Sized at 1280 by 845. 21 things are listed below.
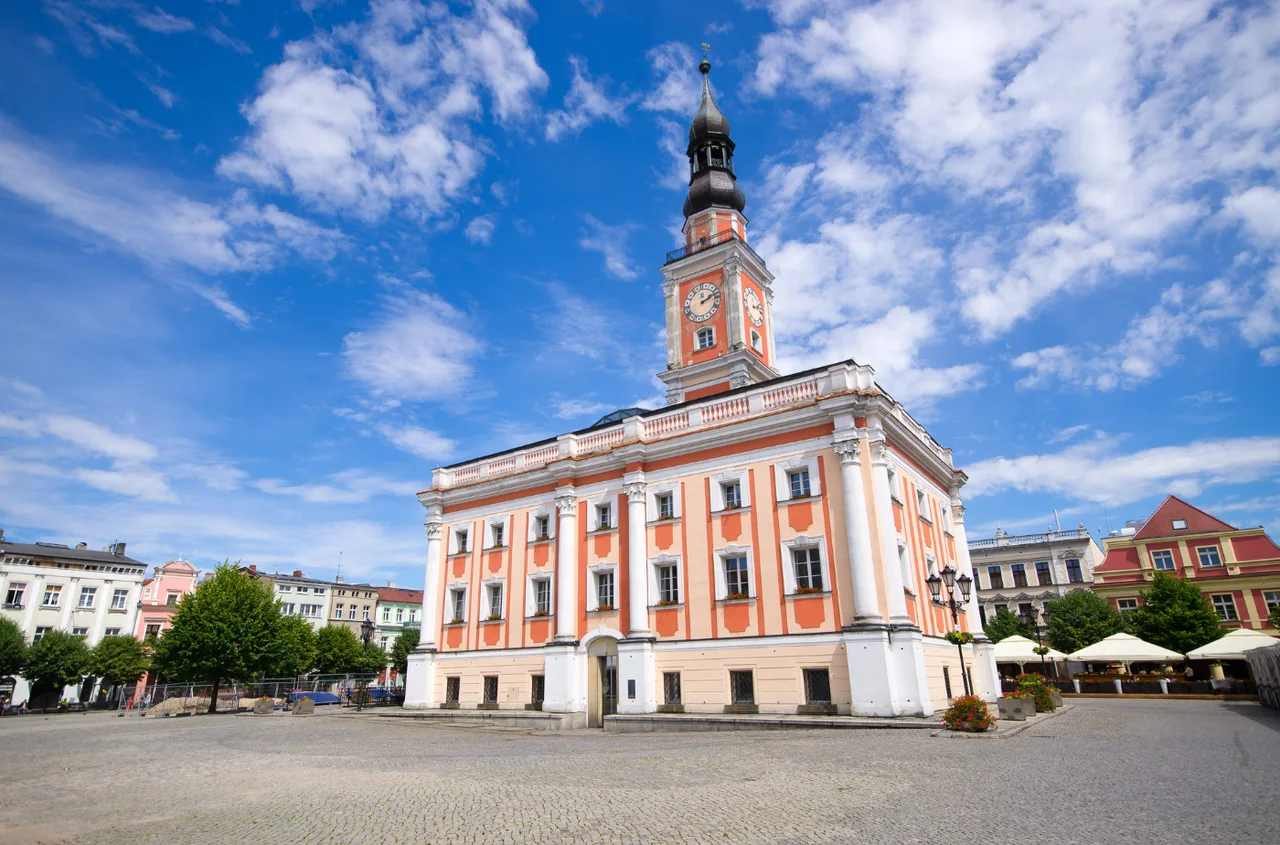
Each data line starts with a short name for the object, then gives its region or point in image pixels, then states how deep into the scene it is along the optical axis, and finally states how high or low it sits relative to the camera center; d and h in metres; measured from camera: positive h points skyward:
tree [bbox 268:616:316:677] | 47.44 +1.72
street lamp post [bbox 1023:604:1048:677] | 29.62 +0.29
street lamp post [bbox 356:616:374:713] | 35.12 +1.81
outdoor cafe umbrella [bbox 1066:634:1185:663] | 34.91 +0.04
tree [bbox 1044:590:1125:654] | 52.44 +2.36
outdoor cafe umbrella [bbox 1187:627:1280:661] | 33.62 +0.22
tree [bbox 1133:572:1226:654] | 45.84 +2.18
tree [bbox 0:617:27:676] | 49.25 +1.72
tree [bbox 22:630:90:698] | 50.66 +0.88
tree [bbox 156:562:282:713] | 38.12 +1.95
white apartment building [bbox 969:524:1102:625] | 66.50 +8.14
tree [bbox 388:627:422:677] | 67.38 +1.68
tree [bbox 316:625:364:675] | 61.84 +1.46
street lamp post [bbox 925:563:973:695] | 22.70 +2.34
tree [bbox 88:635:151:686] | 53.56 +0.91
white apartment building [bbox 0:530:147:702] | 57.66 +6.81
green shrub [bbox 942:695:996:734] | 17.75 -1.46
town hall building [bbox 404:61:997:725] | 24.12 +3.98
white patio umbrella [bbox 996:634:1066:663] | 37.69 +0.15
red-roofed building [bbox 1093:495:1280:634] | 53.53 +6.99
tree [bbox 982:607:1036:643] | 57.81 +2.26
